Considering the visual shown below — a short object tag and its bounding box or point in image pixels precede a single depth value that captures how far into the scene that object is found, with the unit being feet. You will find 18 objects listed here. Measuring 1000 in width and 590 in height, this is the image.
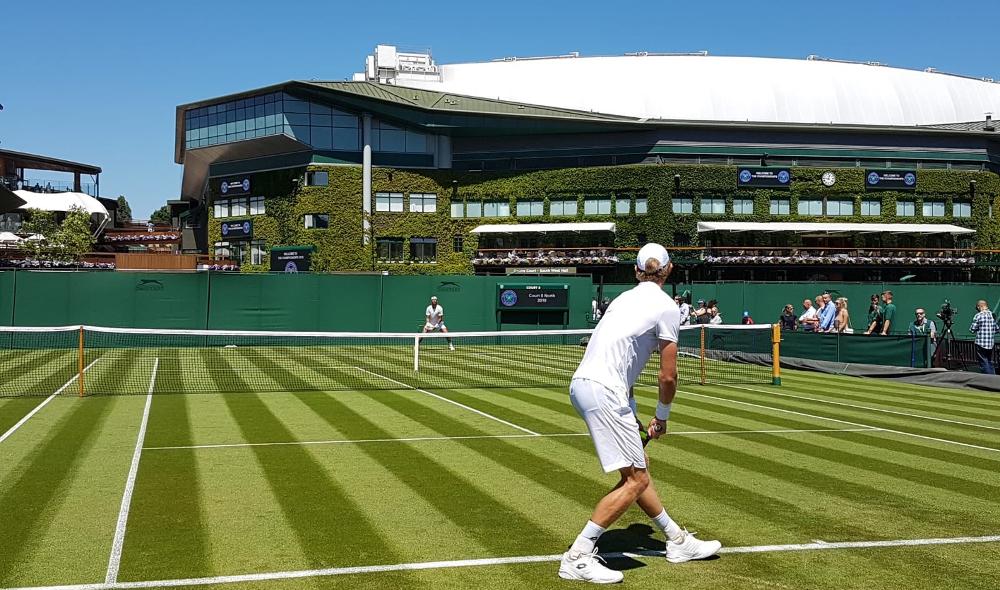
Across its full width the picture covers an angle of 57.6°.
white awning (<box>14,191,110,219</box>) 326.65
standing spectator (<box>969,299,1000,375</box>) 69.31
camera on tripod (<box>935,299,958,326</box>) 80.42
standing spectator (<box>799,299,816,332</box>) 93.20
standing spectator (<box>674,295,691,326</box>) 95.16
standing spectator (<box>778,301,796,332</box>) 96.94
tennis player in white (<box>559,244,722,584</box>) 20.06
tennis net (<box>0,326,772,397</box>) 67.77
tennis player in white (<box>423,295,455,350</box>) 104.17
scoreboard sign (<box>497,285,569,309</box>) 126.00
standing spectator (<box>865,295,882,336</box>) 82.17
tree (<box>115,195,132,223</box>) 568.82
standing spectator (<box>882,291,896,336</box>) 80.07
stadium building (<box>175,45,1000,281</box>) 221.87
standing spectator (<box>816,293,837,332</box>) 86.99
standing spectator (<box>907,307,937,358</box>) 78.17
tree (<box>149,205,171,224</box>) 597.85
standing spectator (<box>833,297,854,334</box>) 84.82
